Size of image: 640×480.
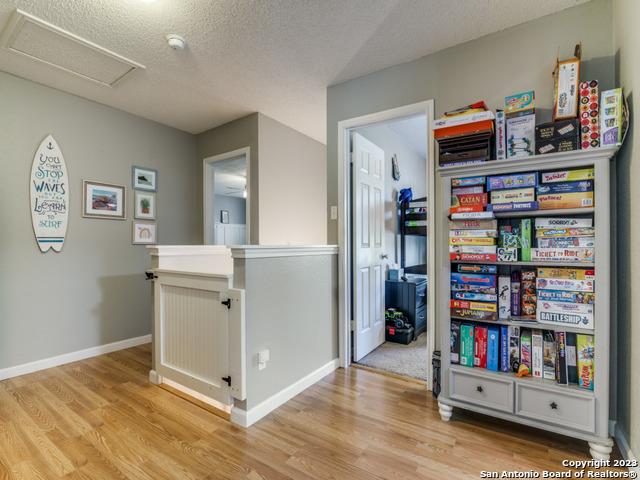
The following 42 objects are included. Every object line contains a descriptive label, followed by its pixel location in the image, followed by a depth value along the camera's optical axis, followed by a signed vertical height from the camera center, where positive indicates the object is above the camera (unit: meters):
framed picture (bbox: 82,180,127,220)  2.98 +0.40
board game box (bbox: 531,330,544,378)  1.68 -0.63
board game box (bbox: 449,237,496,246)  1.78 -0.02
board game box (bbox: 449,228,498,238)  1.78 +0.03
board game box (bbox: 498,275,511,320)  1.78 -0.34
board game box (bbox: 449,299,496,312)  1.78 -0.39
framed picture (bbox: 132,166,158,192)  3.36 +0.68
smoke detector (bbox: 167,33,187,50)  2.07 +1.34
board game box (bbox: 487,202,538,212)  1.66 +0.17
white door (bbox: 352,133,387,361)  2.81 -0.07
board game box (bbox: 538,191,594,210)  1.56 +0.19
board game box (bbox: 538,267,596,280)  1.55 -0.18
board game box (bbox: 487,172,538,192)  1.69 +0.31
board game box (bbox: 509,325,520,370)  1.74 -0.61
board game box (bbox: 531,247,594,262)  1.55 -0.09
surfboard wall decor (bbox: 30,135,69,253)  2.66 +0.40
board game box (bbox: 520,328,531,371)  1.71 -0.61
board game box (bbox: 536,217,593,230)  1.57 +0.08
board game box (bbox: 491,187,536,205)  1.68 +0.23
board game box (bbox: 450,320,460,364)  1.87 -0.62
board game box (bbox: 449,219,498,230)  1.78 +0.08
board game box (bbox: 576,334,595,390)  1.53 -0.61
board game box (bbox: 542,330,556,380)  1.65 -0.63
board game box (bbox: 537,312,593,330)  1.53 -0.41
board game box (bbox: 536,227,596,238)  1.55 +0.03
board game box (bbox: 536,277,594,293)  1.54 -0.24
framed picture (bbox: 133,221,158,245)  3.36 +0.08
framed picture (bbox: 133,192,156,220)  3.36 +0.38
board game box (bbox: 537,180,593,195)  1.56 +0.26
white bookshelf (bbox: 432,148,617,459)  1.48 -0.75
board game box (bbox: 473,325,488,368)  1.81 -0.63
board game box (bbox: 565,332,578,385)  1.59 -0.61
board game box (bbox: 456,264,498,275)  1.81 -0.18
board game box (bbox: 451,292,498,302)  1.79 -0.34
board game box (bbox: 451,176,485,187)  1.82 +0.33
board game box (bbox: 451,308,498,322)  1.78 -0.44
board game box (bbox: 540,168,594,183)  1.56 +0.32
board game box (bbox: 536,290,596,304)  1.54 -0.30
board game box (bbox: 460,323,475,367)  1.84 -0.63
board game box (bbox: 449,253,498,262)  1.77 -0.11
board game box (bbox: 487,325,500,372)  1.78 -0.64
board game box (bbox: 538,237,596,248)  1.54 -0.02
